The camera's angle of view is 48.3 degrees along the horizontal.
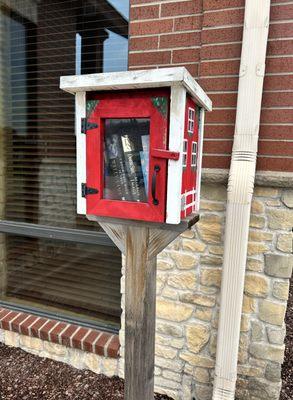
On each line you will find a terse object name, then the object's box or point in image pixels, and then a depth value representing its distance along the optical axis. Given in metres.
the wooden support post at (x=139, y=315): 1.32
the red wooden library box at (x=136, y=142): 1.13
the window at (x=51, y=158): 2.48
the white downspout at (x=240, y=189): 1.71
